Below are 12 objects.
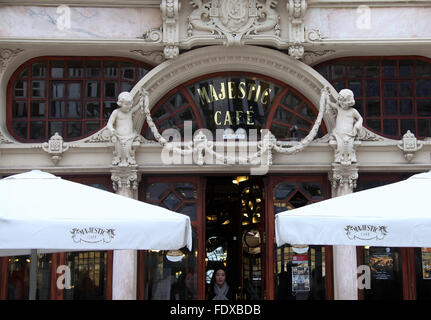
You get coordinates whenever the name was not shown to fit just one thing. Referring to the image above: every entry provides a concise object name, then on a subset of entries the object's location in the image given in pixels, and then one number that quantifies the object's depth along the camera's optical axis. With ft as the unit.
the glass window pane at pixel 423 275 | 34.96
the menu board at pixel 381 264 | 35.09
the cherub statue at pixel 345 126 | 34.22
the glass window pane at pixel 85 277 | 34.81
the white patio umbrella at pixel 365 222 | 17.12
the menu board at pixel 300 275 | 35.22
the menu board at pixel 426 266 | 35.04
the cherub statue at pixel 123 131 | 34.19
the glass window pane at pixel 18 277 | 35.01
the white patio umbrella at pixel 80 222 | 16.33
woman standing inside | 34.27
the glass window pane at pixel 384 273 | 34.96
